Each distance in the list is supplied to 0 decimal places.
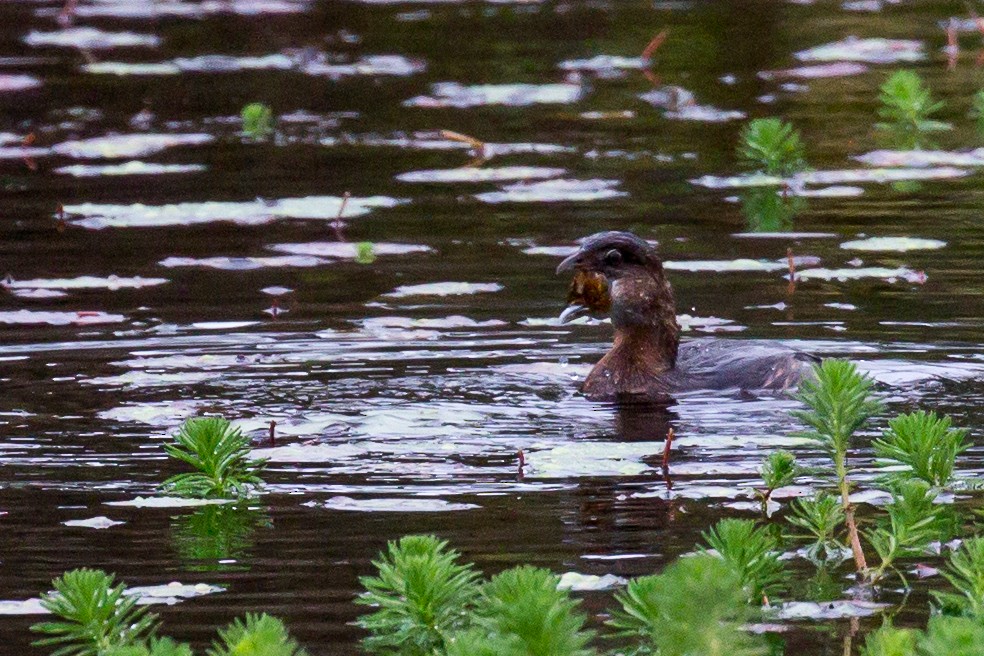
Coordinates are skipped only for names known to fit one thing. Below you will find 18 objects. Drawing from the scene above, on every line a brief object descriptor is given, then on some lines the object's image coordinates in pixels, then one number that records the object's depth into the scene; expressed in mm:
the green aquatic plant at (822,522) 11047
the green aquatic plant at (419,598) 8859
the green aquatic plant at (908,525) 10297
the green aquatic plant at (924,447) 11437
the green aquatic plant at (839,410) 10391
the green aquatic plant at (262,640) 7277
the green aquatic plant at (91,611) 8664
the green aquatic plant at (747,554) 9383
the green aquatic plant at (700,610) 6988
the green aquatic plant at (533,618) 7629
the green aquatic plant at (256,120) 29500
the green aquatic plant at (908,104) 27734
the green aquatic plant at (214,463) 12687
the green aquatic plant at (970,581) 9086
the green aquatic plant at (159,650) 7648
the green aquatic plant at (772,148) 24875
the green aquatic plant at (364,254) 22353
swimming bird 17312
